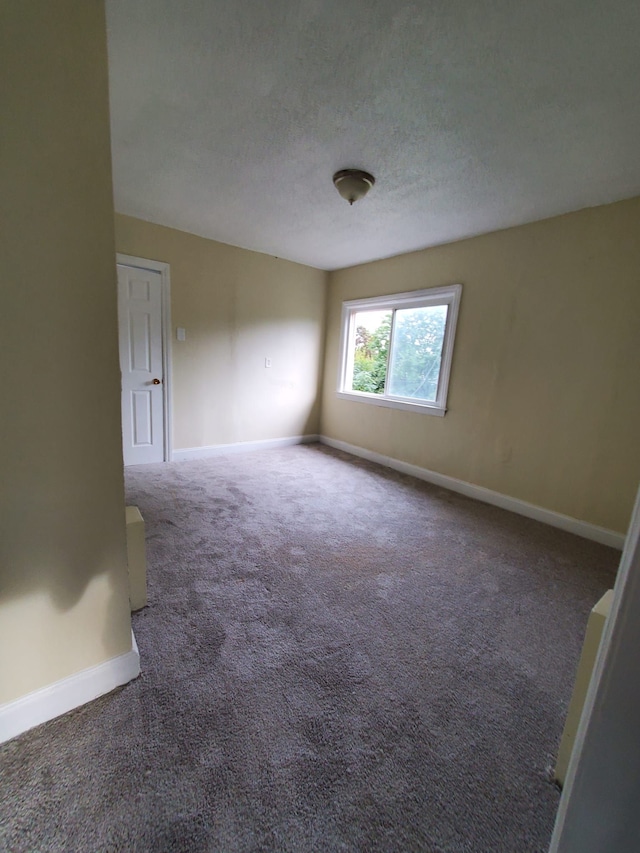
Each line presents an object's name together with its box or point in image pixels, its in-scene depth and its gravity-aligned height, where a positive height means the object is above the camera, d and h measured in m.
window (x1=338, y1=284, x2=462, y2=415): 3.62 +0.17
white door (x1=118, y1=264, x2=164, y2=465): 3.44 -0.15
